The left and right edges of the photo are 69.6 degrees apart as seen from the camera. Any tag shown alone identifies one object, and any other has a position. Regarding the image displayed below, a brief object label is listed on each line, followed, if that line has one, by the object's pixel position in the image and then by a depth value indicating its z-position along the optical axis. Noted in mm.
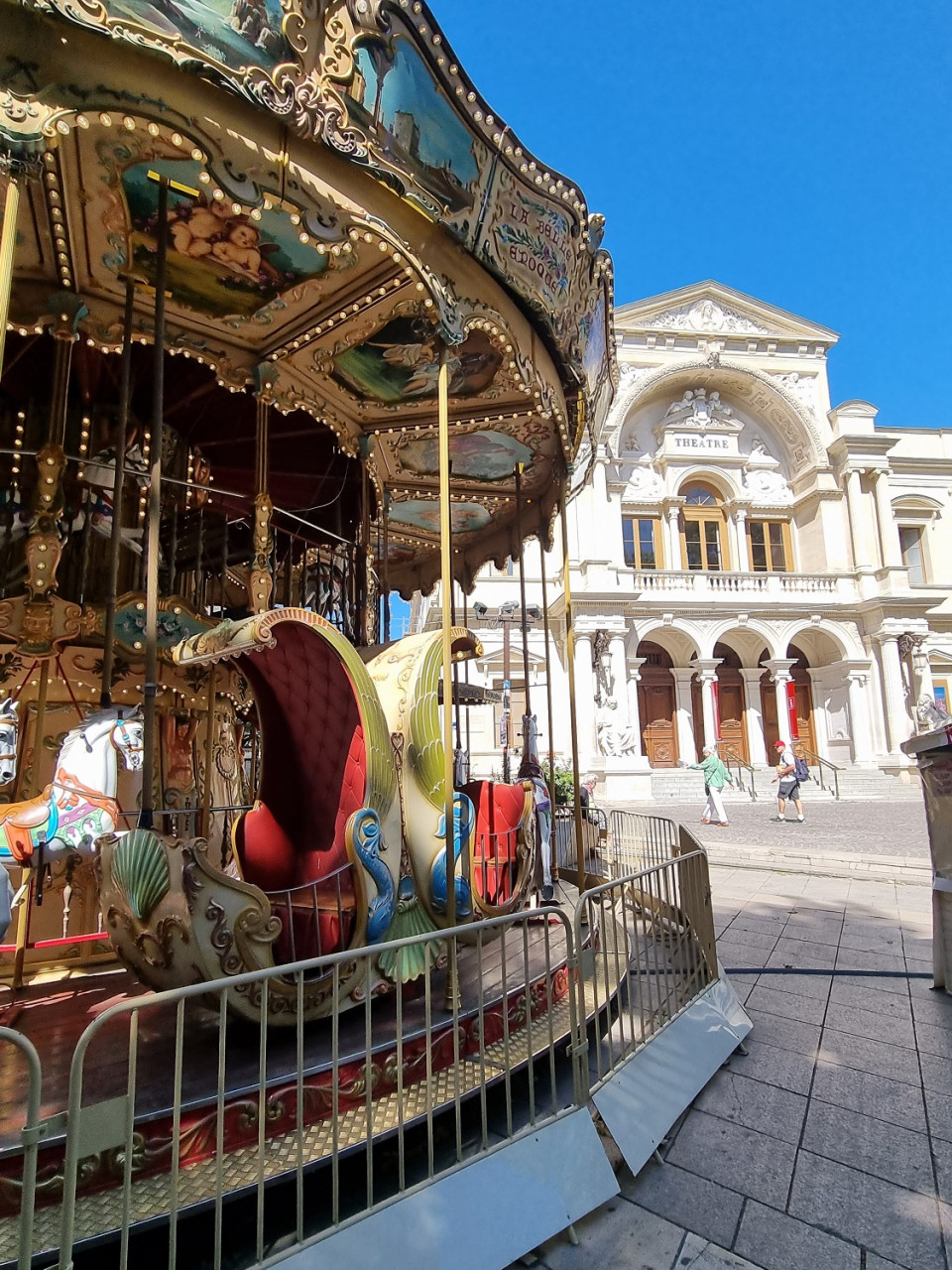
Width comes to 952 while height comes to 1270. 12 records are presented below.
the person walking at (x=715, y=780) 13776
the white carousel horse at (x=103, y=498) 5113
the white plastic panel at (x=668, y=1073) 2811
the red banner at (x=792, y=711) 24555
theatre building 23844
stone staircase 20094
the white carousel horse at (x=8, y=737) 3746
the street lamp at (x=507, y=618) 12198
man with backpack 14555
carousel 2656
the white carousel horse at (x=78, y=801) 3221
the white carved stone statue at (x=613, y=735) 21016
